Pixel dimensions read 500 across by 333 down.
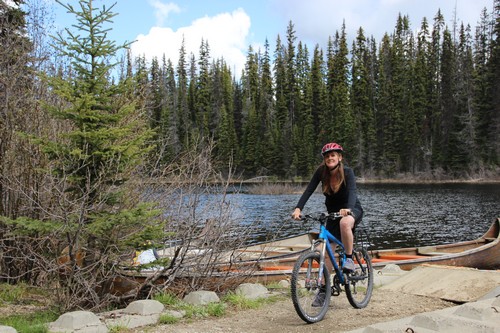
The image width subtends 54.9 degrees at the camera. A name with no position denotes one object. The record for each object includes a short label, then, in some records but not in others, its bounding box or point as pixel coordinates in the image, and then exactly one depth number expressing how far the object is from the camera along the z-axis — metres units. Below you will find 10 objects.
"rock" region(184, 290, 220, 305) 6.46
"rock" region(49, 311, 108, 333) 5.03
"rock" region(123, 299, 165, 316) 5.81
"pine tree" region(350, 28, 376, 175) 74.12
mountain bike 5.46
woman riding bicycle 5.91
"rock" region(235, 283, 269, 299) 7.02
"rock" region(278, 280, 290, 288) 8.17
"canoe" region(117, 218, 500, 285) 7.52
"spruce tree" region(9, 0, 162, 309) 6.68
